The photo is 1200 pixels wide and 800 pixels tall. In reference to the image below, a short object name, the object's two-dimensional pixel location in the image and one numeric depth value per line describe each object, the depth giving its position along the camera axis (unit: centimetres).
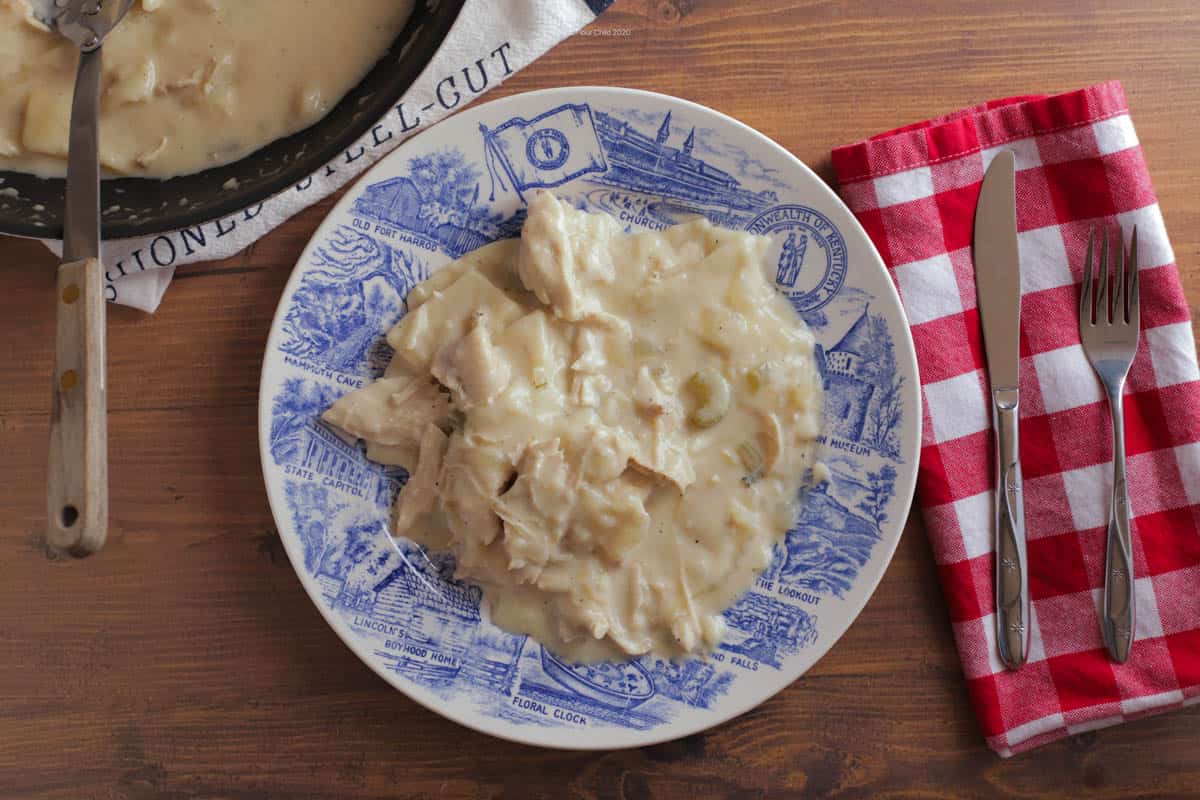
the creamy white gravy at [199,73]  71
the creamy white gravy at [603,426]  71
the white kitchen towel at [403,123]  74
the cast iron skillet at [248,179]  69
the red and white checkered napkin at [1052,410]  73
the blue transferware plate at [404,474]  72
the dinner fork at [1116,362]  73
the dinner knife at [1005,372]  73
